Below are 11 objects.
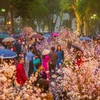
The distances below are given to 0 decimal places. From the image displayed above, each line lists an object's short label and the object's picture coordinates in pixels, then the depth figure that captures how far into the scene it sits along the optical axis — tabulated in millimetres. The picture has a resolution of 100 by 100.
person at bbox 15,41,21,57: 22672
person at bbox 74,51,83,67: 11771
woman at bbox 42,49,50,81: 14153
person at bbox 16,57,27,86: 11477
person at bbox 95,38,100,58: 16712
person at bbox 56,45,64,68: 16281
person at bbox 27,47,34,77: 15219
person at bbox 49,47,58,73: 15766
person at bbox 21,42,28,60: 22952
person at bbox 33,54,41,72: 13508
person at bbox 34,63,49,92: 7843
